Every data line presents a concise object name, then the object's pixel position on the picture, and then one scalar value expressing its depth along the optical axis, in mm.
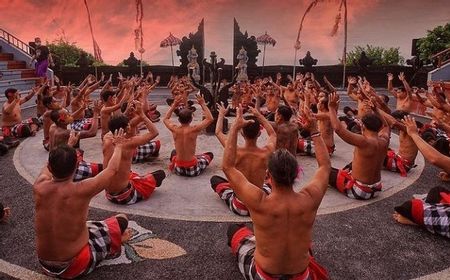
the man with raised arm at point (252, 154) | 4957
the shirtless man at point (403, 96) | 10176
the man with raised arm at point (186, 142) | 6652
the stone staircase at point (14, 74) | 16891
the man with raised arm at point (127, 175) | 5262
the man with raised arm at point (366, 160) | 5492
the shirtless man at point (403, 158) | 7141
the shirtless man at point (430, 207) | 4148
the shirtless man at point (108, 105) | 8155
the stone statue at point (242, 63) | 22625
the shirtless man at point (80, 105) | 9839
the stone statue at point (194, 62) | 23219
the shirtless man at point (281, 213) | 3029
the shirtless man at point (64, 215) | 3369
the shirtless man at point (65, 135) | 6254
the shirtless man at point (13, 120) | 9422
